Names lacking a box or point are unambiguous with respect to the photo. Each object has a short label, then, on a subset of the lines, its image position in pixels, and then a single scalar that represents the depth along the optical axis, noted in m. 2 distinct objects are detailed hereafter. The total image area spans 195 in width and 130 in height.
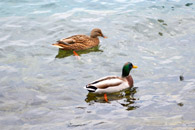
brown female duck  24.14
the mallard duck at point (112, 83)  17.83
